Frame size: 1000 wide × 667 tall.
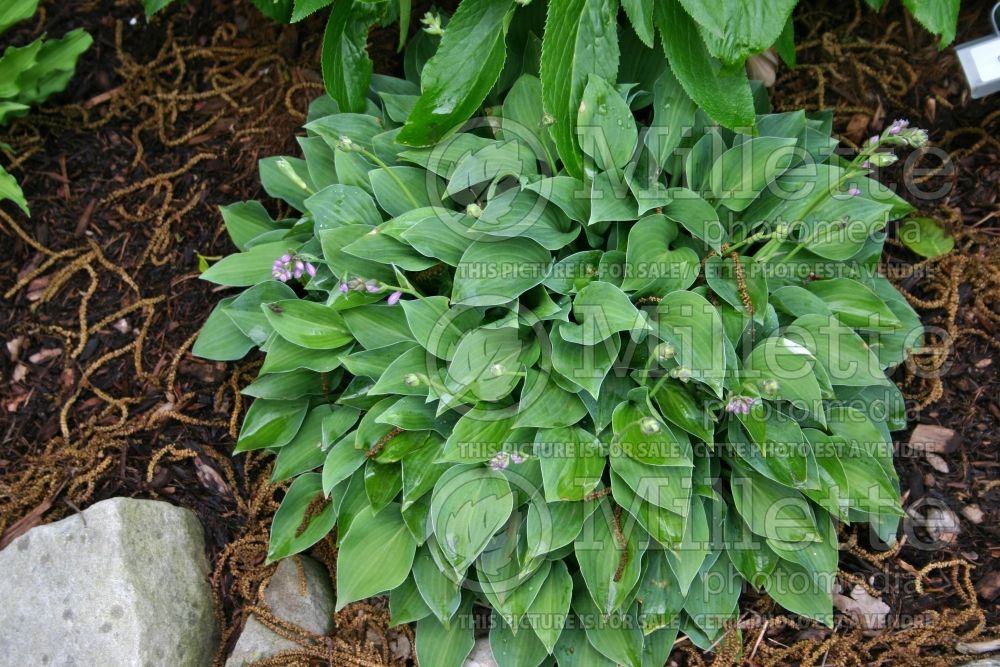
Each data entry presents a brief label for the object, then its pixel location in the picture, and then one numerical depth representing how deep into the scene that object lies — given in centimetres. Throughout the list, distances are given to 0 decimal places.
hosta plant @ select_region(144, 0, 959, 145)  194
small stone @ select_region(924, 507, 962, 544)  229
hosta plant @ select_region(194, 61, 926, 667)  196
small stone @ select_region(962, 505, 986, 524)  229
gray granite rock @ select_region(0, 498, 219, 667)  212
